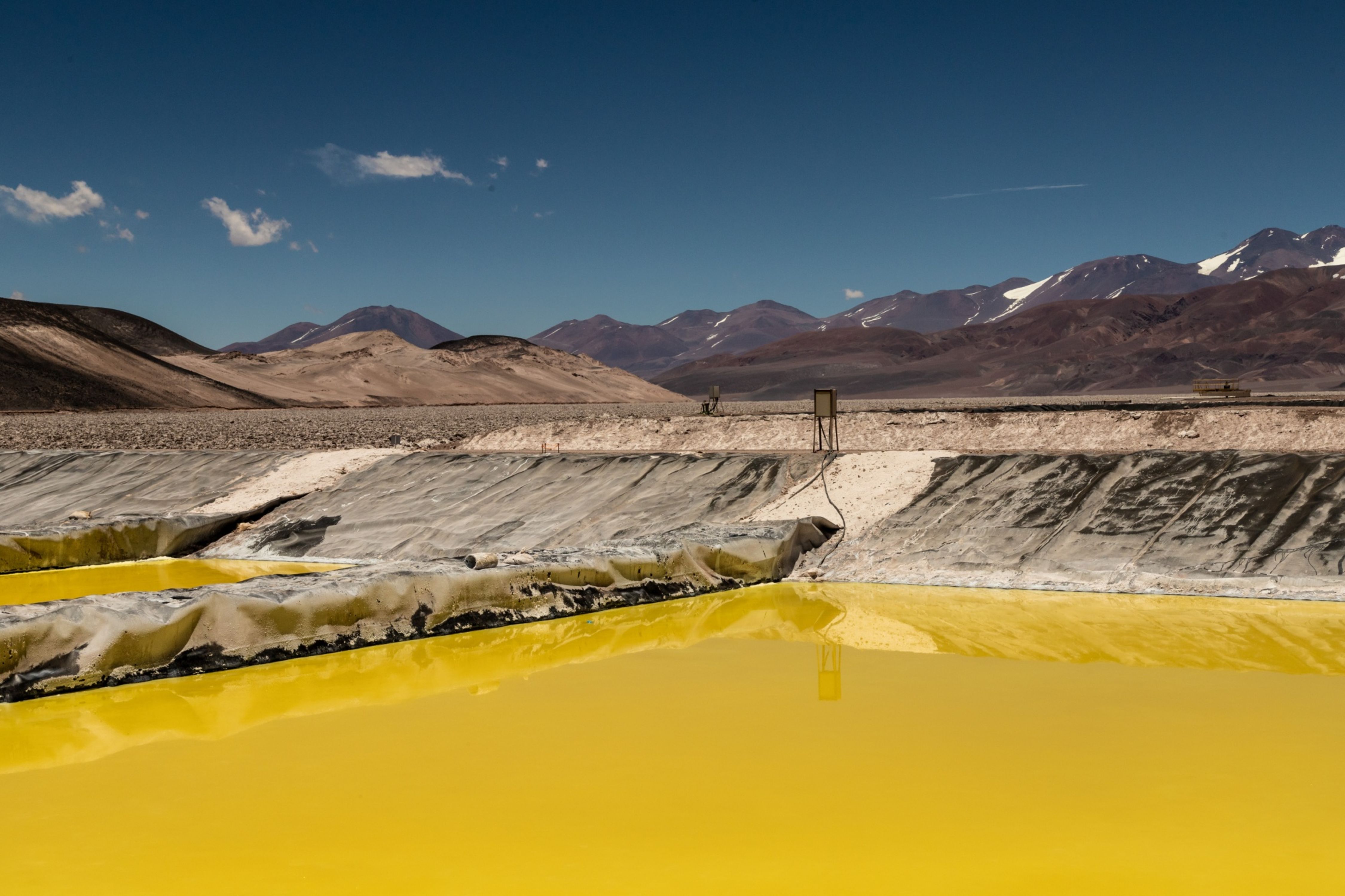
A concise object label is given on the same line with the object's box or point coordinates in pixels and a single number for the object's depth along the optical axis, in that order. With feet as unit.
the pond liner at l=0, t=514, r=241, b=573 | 42.52
